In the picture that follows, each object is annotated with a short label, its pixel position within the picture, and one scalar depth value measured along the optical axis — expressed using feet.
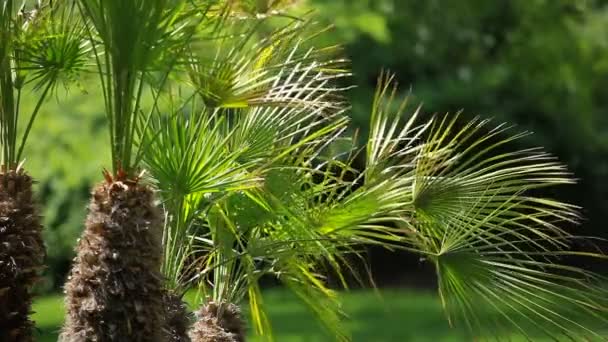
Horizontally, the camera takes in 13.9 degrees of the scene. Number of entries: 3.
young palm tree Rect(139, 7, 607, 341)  30.77
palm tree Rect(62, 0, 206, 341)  28.74
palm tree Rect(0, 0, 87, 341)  30.68
